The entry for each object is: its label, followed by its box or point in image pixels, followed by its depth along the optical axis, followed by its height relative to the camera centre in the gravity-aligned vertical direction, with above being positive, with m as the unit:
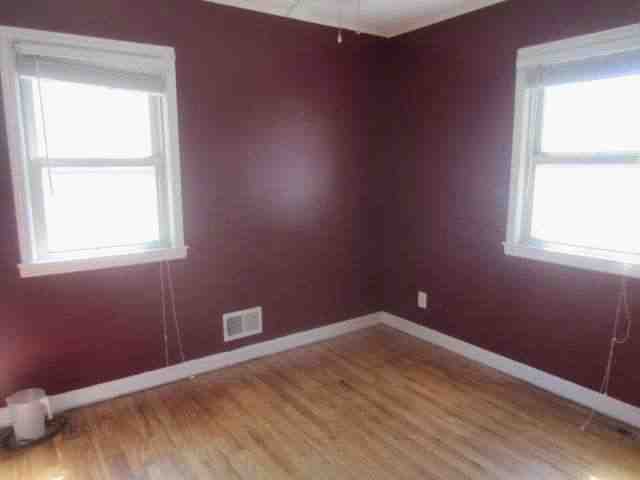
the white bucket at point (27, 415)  2.37 -1.29
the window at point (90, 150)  2.42 +0.11
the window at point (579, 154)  2.43 +0.08
